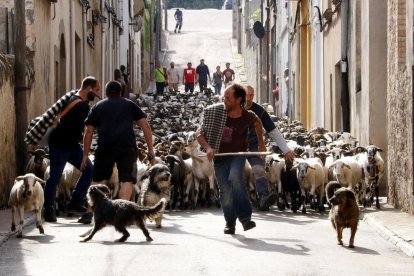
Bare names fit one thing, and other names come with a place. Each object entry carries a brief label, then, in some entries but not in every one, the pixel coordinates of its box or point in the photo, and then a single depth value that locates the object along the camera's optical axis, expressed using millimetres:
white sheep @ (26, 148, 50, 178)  18938
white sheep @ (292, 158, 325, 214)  19531
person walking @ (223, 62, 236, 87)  54938
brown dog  13375
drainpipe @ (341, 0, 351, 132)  25406
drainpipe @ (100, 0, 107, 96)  40094
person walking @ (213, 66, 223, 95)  56281
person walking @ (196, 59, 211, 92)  56531
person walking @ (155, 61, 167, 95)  55250
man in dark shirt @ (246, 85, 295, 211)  14258
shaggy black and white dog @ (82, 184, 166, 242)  13289
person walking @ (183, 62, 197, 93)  55781
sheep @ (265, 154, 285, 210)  20266
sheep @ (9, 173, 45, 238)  14508
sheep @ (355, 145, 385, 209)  19594
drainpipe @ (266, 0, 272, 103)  50050
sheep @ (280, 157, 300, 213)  19906
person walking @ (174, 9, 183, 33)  82706
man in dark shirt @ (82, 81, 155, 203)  14773
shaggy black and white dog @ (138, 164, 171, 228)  15594
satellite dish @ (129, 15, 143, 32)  57519
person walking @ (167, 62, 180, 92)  57656
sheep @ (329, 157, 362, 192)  19562
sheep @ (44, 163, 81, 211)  18734
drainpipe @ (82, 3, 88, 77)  33594
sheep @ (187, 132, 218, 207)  20438
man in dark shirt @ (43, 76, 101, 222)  15992
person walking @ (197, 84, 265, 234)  13797
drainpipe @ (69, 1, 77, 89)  30828
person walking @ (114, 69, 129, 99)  30933
